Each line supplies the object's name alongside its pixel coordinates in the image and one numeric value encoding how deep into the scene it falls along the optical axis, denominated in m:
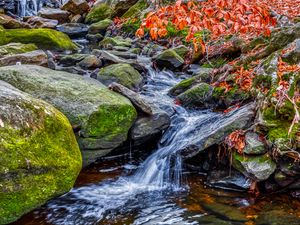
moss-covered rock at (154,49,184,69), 9.80
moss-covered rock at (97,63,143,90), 7.97
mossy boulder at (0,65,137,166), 5.44
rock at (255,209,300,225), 4.07
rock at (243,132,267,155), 4.80
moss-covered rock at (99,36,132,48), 12.45
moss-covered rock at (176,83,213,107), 7.27
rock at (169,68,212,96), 8.07
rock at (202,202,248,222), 4.20
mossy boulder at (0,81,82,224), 3.72
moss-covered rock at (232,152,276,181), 4.64
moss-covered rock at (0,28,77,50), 11.37
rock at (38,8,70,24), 18.64
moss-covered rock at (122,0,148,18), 16.46
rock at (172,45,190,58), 10.47
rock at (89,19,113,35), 16.06
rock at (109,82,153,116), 6.15
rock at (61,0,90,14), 19.98
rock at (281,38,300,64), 6.05
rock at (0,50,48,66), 7.75
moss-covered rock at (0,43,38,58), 8.94
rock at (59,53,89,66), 9.82
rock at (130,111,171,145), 5.92
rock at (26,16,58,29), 16.33
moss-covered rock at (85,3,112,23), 18.45
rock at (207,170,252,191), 4.86
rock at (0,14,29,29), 14.48
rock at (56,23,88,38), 16.20
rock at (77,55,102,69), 9.28
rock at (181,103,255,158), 5.25
